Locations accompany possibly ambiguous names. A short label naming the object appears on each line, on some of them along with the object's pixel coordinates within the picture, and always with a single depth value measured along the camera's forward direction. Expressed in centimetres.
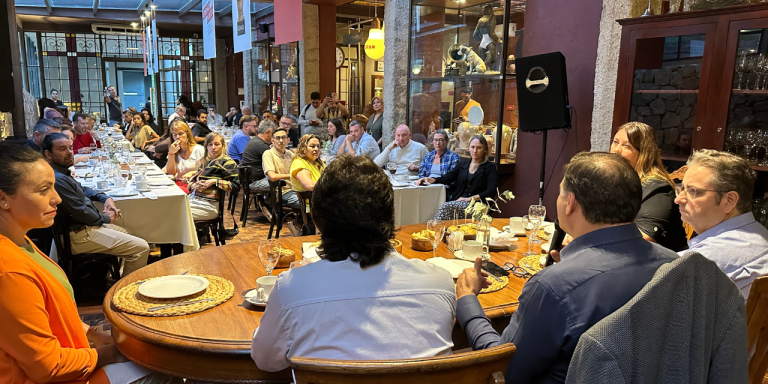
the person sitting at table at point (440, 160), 567
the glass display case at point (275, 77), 1140
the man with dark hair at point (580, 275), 128
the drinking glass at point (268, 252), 195
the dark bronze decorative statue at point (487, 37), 589
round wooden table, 157
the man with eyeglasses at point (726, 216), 192
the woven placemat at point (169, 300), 180
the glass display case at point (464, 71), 577
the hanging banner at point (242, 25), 586
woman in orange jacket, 143
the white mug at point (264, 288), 187
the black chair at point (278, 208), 539
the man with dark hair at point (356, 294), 128
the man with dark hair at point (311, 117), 936
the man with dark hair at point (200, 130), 873
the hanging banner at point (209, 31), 687
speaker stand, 498
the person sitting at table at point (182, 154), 555
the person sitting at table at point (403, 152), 618
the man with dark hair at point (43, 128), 505
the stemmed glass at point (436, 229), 240
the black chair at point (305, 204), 468
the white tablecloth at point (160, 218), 414
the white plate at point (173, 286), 192
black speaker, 466
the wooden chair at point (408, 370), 109
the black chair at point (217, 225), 481
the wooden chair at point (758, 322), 156
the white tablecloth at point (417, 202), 511
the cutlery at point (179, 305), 182
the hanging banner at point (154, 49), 1015
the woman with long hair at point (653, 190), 265
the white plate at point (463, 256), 235
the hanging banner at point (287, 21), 521
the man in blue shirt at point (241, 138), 743
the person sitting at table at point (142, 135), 911
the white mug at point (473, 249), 234
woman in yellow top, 495
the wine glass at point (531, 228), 252
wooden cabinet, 341
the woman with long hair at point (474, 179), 505
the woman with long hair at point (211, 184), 478
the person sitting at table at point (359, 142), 674
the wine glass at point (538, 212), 260
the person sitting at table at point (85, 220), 347
